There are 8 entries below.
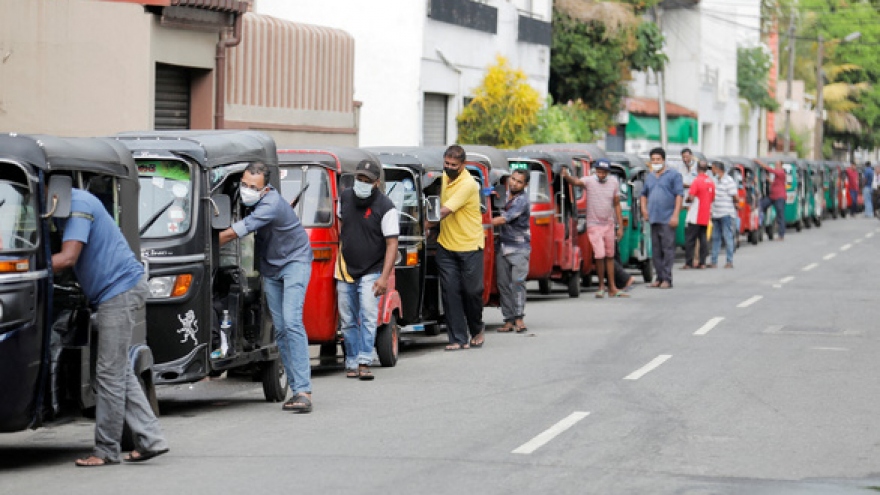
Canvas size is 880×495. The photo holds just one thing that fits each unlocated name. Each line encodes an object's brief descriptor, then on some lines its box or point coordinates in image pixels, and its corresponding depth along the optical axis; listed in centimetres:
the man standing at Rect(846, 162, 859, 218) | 6544
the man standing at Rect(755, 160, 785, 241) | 4278
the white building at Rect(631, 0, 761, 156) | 6675
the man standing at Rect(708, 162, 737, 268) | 3134
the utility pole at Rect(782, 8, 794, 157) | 7056
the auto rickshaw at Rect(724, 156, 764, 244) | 3938
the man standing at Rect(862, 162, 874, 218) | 6132
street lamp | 7856
